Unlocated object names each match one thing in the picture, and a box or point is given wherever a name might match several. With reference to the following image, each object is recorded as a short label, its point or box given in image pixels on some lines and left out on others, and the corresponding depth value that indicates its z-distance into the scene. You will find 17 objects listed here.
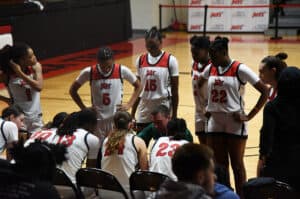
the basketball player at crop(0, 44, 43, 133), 10.15
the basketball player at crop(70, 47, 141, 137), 10.34
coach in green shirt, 9.51
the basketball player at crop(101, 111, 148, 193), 8.20
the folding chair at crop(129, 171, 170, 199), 7.30
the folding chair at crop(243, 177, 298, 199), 6.62
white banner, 35.73
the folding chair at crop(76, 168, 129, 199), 7.45
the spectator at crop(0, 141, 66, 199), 4.67
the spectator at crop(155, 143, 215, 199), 4.53
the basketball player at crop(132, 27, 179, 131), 10.70
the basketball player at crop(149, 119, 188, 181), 7.80
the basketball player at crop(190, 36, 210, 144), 9.93
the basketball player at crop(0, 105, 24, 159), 8.41
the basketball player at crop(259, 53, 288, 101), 8.35
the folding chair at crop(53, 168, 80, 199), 7.73
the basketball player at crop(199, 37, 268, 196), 9.11
